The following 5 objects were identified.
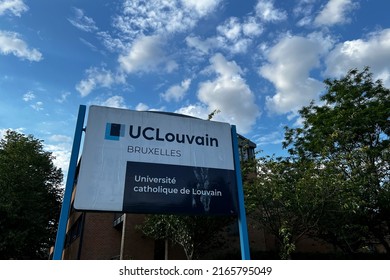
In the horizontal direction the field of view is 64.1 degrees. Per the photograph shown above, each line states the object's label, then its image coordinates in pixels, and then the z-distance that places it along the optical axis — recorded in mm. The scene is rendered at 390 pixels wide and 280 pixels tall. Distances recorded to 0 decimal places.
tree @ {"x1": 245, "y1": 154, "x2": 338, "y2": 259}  11891
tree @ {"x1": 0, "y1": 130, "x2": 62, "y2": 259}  23281
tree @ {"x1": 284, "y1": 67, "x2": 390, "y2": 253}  16344
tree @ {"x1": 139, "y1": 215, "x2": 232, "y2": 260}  14945
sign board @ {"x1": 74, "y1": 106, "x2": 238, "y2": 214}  5254
